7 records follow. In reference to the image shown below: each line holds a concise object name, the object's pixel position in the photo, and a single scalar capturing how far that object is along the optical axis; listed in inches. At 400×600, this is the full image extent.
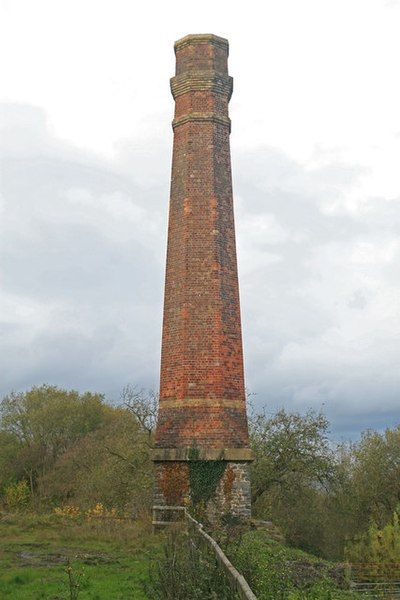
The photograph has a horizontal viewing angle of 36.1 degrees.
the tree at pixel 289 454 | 1008.9
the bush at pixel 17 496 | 1588.3
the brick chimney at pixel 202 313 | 649.0
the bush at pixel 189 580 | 307.3
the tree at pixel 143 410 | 1042.3
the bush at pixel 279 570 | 319.3
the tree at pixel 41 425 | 1753.2
